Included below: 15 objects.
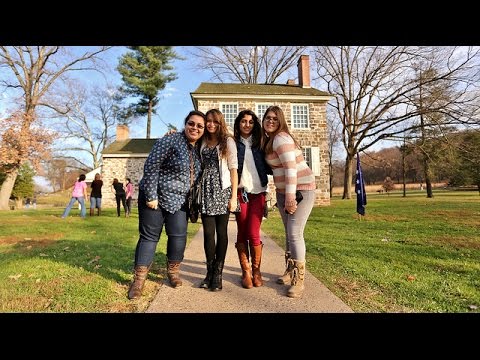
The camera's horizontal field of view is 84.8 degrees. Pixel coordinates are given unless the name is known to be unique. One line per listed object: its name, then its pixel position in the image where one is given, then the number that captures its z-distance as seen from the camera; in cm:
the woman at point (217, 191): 272
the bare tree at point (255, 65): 2641
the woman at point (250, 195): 283
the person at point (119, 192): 1177
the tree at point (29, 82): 1590
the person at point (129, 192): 1189
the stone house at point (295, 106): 1677
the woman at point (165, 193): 261
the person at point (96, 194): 1120
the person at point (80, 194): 1037
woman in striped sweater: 260
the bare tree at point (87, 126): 1894
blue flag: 897
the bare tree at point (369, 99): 1809
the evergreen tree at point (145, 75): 2897
